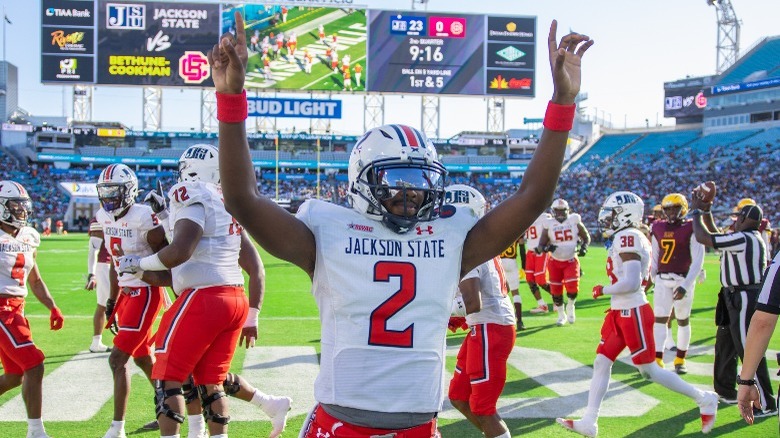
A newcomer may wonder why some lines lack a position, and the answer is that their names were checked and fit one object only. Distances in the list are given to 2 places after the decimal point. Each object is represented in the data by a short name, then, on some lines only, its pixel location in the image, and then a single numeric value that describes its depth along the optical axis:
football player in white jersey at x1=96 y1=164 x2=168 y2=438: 5.52
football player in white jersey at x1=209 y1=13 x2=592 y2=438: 2.51
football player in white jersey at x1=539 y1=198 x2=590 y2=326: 12.41
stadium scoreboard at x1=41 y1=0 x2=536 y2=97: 34.66
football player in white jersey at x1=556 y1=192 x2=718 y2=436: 5.90
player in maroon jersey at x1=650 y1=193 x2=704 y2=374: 8.84
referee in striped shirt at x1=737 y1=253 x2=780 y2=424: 3.76
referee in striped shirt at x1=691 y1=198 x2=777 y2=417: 6.77
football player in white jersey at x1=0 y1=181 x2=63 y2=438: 5.42
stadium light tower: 55.84
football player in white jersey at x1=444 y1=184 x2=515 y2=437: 4.88
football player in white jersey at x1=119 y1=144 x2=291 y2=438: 4.66
